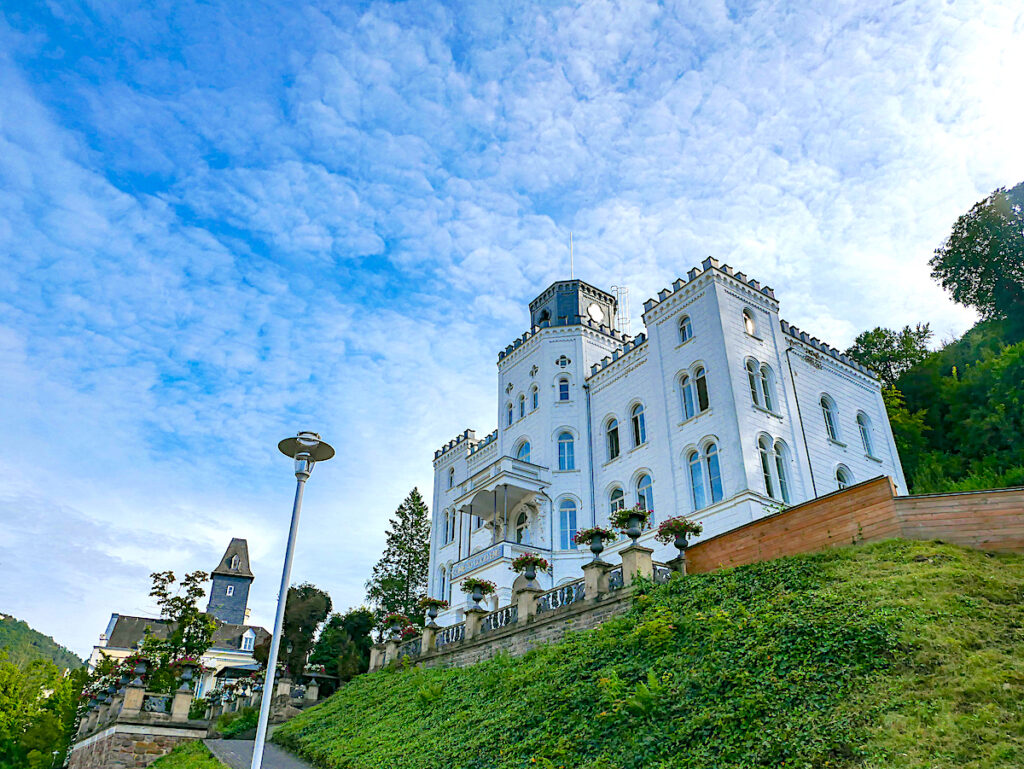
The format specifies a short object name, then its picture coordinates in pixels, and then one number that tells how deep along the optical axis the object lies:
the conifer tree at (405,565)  47.50
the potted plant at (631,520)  16.91
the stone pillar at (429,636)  22.45
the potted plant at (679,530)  16.08
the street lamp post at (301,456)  10.59
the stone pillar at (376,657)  25.34
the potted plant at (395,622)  25.41
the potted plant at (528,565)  19.30
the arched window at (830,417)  27.91
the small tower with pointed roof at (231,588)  71.25
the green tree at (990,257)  35.31
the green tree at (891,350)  42.00
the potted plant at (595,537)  17.42
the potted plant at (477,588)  21.14
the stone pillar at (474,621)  20.22
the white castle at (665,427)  24.53
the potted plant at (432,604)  23.92
